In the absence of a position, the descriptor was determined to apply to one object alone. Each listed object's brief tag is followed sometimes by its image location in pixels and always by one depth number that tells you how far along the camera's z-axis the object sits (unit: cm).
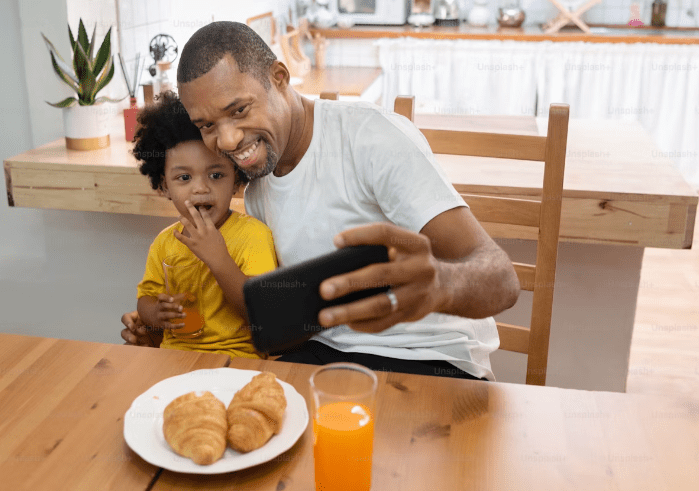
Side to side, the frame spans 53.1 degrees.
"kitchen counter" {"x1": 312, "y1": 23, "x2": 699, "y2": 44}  384
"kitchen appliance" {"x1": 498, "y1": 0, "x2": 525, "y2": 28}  419
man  112
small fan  229
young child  127
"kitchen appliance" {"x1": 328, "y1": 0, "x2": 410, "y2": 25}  416
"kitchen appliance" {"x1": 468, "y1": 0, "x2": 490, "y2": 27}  421
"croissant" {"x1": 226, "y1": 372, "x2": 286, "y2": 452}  81
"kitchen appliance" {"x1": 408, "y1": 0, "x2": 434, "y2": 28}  416
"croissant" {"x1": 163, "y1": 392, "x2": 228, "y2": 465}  79
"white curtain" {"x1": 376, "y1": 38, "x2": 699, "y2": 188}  385
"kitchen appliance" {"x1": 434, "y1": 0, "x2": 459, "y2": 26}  425
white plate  79
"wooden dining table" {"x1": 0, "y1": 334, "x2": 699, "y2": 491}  79
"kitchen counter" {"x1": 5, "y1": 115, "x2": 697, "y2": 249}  157
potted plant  183
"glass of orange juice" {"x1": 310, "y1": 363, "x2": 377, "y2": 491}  74
